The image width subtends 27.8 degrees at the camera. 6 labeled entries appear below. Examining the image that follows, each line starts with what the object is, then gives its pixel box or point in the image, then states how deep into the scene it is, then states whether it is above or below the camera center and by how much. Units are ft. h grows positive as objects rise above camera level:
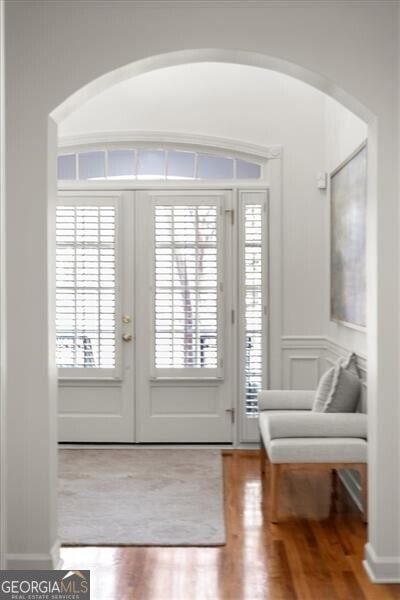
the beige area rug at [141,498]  14.61 -4.67
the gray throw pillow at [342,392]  16.70 -2.35
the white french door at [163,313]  22.61 -0.95
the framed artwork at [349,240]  16.89 +0.91
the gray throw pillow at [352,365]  17.37 -1.85
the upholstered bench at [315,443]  15.34 -3.13
